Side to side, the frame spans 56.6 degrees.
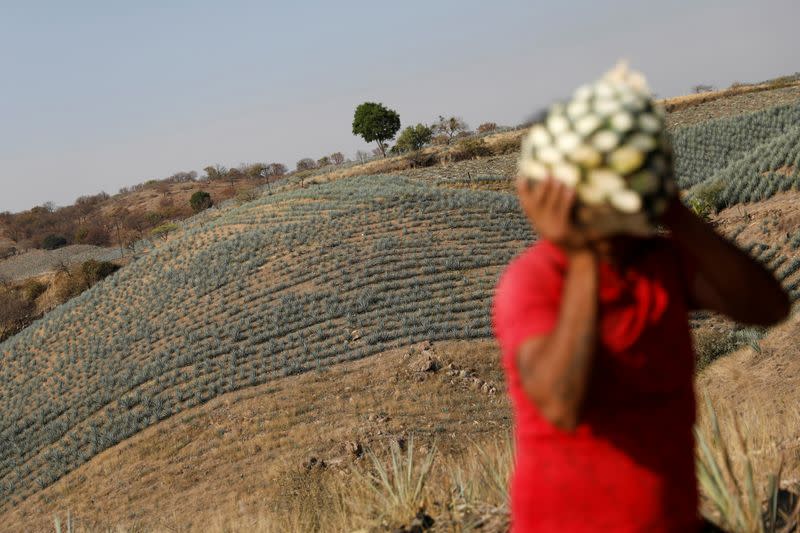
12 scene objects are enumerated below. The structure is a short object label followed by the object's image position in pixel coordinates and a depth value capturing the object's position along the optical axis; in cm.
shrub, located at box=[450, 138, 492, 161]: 5544
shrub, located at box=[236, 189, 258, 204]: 5396
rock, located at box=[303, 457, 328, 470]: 1425
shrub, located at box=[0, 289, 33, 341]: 4318
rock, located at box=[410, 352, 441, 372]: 1841
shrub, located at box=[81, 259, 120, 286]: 4609
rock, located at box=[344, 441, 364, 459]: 1477
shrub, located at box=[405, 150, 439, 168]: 5653
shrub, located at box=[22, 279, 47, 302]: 4994
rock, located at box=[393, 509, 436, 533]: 364
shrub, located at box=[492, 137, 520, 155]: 5526
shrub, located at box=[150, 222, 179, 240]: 5397
